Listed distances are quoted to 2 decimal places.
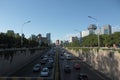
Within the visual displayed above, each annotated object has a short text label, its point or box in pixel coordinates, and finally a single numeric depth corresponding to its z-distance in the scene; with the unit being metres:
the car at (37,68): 18.72
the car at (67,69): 18.27
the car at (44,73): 15.34
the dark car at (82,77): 13.97
